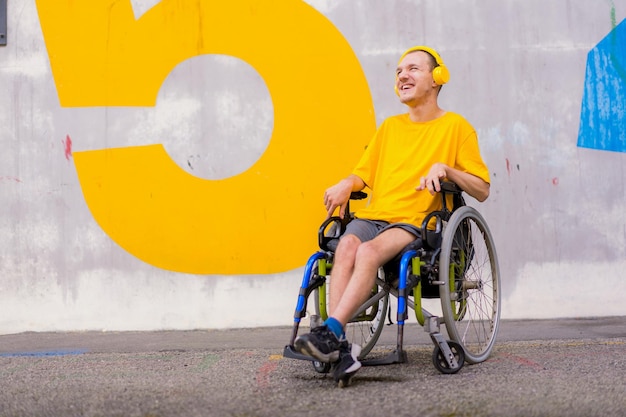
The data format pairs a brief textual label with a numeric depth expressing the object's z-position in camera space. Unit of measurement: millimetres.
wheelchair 2971
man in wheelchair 2959
